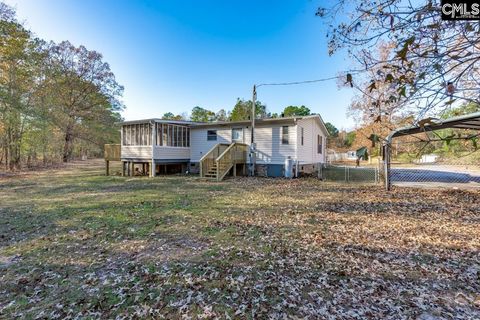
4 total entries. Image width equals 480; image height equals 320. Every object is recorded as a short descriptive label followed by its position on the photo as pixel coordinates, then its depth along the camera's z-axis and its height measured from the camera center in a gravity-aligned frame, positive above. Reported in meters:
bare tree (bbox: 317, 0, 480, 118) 2.00 +1.16
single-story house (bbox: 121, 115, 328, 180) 13.98 +1.11
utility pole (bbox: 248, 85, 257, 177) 14.31 +0.73
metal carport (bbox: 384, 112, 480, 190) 5.61 +0.99
